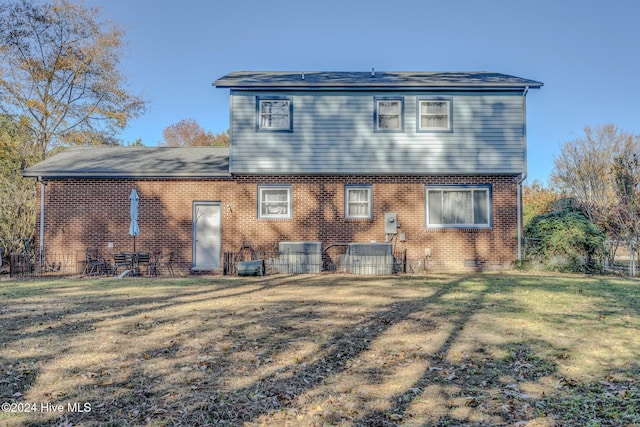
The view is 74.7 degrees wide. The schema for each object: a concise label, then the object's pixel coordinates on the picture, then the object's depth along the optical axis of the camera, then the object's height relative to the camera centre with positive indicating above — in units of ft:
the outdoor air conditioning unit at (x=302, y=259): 42.98 -3.51
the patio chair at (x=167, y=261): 45.32 -3.89
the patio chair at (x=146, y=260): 43.42 -3.63
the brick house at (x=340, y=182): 45.29 +4.72
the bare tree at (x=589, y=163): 80.74 +13.26
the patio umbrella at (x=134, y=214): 41.14 +1.09
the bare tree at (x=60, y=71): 75.82 +29.09
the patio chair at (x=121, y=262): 42.75 -3.77
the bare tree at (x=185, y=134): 140.36 +31.02
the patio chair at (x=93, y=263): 44.16 -3.99
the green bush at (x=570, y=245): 42.63 -2.11
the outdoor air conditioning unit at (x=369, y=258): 41.88 -3.38
